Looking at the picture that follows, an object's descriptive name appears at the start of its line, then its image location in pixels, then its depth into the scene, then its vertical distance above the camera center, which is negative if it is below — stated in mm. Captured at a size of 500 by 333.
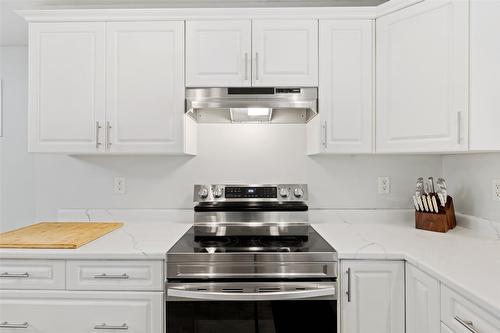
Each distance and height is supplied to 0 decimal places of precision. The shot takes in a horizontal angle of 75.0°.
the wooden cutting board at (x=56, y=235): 1581 -385
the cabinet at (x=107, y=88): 1947 +463
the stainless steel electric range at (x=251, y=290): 1475 -566
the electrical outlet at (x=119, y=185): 2283 -140
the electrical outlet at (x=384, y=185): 2240 -128
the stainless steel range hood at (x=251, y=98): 1910 +398
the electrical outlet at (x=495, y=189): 1733 -117
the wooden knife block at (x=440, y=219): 1876 -310
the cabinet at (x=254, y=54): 1935 +664
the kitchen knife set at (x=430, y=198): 1894 -184
